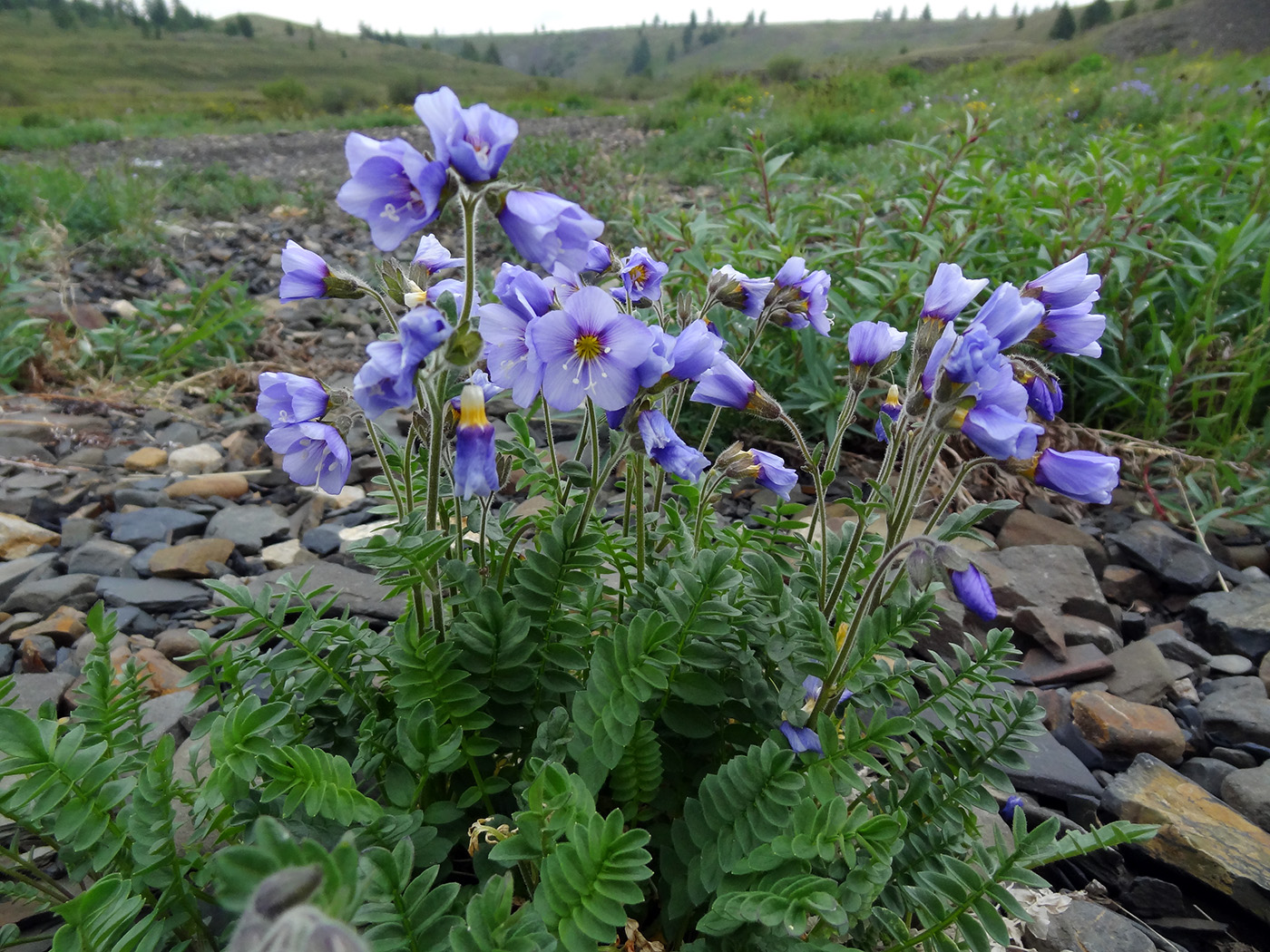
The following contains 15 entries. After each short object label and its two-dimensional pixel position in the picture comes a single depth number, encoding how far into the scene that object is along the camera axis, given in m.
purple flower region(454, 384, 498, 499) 0.17
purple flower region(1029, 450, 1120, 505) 0.18
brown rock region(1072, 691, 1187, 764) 0.27
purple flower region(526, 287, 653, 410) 0.17
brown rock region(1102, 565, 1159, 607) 0.36
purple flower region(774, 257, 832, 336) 0.23
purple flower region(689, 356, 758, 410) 0.21
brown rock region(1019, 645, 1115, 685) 0.30
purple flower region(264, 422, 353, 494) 0.19
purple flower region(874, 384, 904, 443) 0.23
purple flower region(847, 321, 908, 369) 0.21
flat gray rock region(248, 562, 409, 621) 0.30
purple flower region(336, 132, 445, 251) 0.15
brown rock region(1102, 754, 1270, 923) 0.22
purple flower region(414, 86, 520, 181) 0.15
